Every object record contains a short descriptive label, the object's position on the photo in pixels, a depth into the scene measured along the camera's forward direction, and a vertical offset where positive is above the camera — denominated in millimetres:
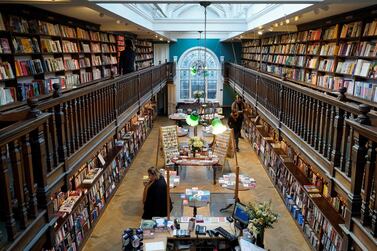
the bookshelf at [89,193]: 5414 -2509
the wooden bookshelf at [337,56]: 6176 -87
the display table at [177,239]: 4953 -2579
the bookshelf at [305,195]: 5438 -2542
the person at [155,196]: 5961 -2338
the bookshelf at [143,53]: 15445 -18
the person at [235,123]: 12328 -2400
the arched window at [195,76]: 20344 -1324
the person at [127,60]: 8719 -175
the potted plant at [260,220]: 4902 -2240
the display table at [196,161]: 8789 -2620
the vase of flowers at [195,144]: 9320 -2331
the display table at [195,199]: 6195 -2503
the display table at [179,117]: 14014 -2479
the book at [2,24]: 5268 +410
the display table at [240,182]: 7398 -2682
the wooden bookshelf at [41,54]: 5508 -29
